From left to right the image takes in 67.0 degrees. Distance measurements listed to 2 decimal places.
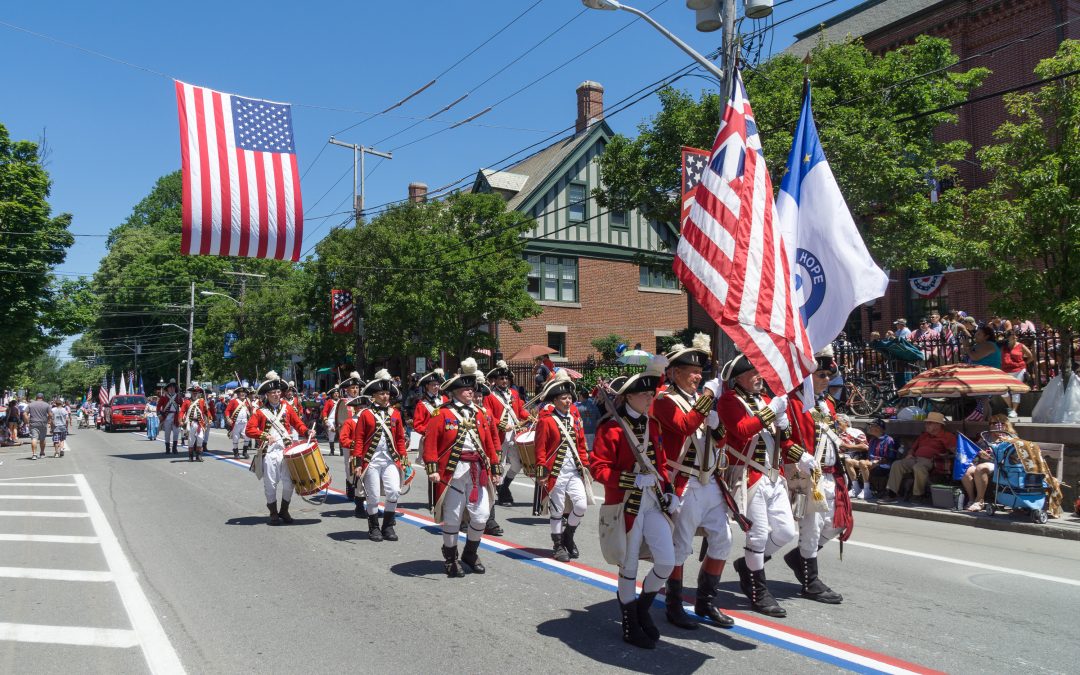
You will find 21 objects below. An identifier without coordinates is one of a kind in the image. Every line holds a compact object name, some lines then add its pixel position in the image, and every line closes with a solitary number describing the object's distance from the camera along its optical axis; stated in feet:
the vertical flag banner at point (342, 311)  99.55
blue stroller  33.42
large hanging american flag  44.21
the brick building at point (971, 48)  84.99
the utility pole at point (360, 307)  99.81
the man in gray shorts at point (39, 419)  77.41
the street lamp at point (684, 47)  46.07
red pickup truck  135.74
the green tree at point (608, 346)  99.04
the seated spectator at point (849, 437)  22.88
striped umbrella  37.96
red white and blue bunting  91.25
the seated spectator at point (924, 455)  39.09
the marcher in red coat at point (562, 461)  26.99
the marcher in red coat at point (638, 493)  17.51
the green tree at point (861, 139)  57.57
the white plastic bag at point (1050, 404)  39.01
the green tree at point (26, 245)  98.89
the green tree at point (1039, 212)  40.24
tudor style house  116.37
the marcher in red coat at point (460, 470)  24.52
